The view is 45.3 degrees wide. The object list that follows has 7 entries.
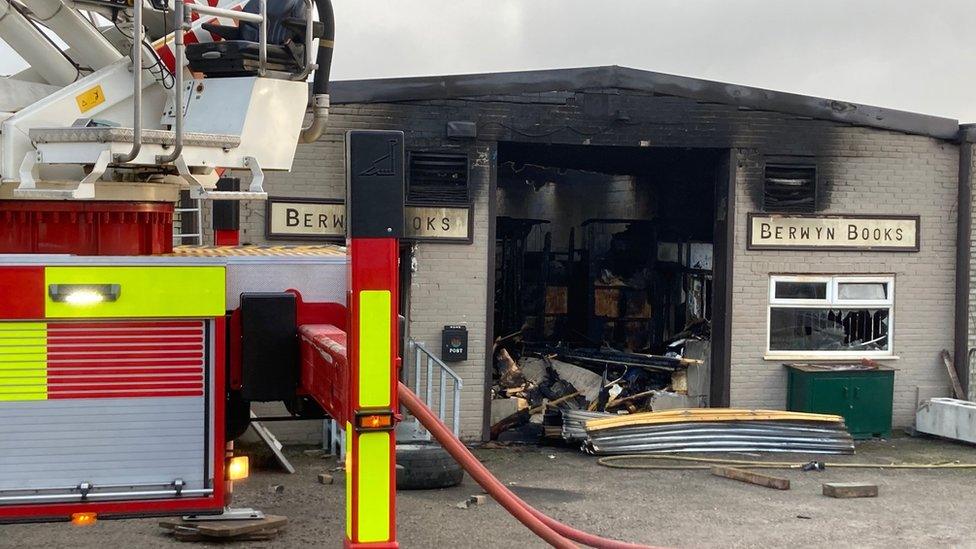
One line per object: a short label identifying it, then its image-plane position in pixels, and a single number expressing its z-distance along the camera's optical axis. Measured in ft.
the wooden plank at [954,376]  48.47
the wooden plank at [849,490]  35.83
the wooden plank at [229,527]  26.86
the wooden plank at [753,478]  36.86
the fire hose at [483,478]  18.13
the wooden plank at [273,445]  37.73
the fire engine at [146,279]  19.40
